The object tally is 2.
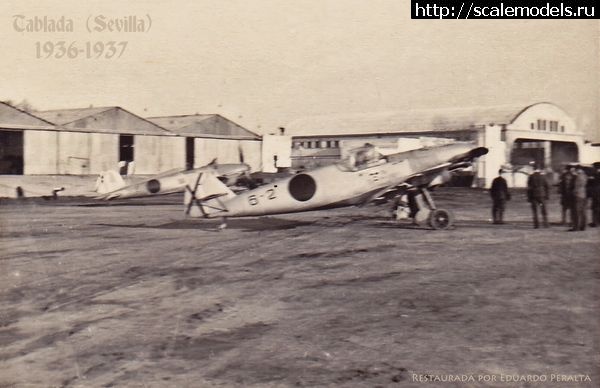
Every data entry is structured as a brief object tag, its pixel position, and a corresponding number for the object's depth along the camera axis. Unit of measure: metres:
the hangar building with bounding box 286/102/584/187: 38.00
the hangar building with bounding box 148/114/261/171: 36.78
